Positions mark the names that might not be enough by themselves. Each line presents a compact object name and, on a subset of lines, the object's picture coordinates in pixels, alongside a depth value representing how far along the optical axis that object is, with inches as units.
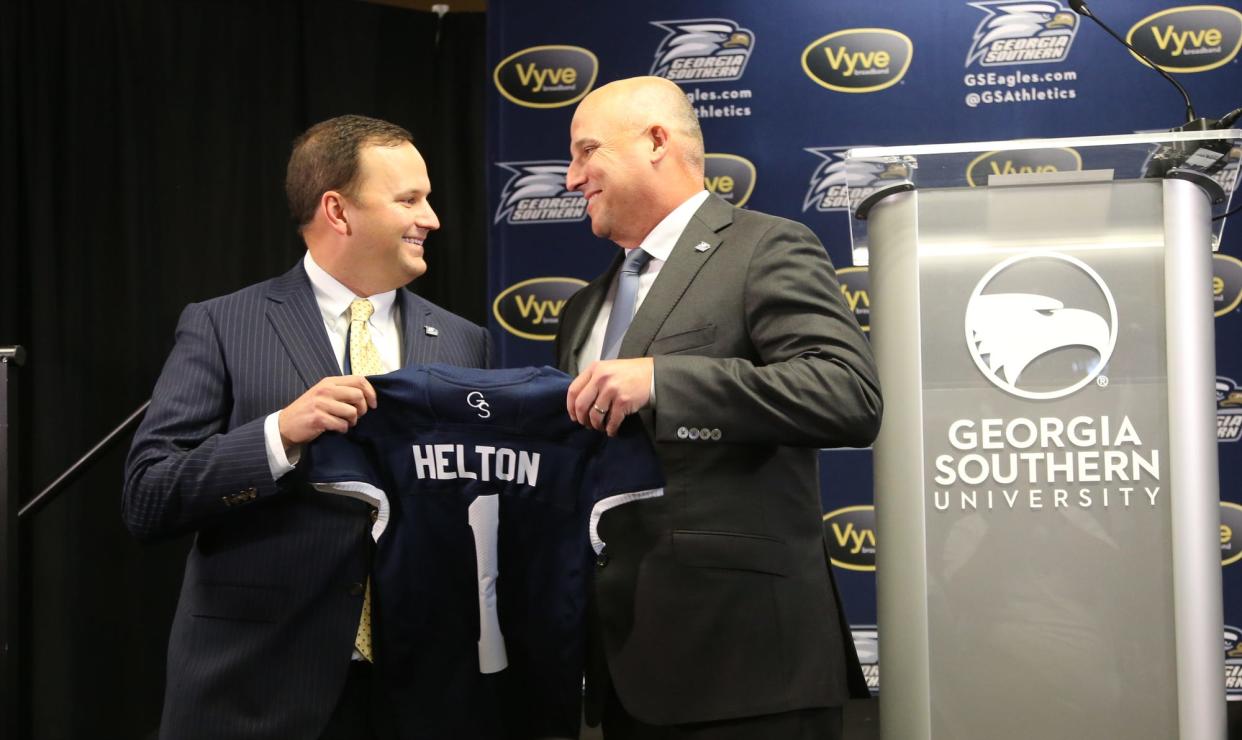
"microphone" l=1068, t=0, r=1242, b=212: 88.0
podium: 87.4
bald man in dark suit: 77.2
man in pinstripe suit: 82.1
